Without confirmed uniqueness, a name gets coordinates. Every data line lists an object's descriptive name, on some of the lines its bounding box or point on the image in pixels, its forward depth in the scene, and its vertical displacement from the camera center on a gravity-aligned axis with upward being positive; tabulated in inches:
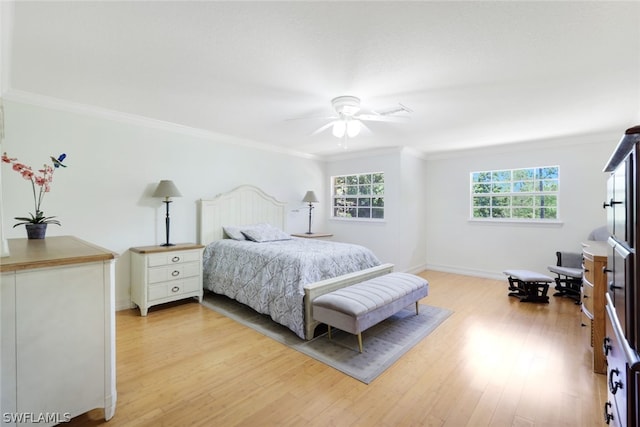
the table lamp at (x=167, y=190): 139.9 +9.8
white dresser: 53.5 -24.8
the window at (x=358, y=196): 215.8 +11.8
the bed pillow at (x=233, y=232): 166.7 -12.5
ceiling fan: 107.0 +37.5
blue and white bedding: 112.3 -25.8
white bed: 108.3 -20.5
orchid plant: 81.2 +10.1
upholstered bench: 95.4 -32.4
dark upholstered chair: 152.2 -31.2
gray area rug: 90.4 -47.3
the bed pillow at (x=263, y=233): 163.6 -13.3
